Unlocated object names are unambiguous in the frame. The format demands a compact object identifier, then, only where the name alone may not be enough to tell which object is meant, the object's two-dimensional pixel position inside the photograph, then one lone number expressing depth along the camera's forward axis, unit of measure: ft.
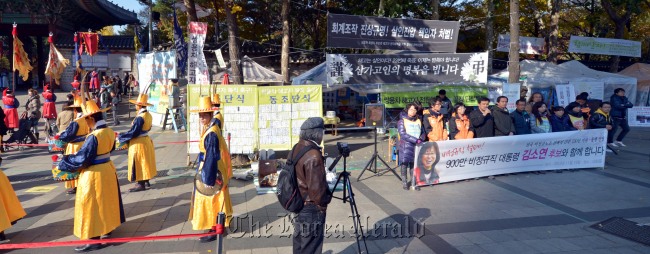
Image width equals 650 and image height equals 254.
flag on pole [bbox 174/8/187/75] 45.55
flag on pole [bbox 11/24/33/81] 41.56
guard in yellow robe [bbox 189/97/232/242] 17.47
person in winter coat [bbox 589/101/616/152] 38.56
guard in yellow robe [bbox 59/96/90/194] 19.39
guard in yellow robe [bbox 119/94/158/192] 25.50
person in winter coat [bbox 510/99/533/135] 31.99
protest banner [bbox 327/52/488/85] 37.58
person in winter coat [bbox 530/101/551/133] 32.63
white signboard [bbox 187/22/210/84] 39.65
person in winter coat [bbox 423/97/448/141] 27.89
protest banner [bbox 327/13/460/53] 36.22
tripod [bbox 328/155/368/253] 16.37
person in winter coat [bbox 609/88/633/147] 43.34
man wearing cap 12.87
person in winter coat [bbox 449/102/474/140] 28.94
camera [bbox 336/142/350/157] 17.06
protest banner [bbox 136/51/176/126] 50.08
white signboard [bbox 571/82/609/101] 60.24
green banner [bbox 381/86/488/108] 46.16
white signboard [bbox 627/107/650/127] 58.39
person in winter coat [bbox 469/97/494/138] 30.14
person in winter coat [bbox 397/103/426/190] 26.17
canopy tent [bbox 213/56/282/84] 55.01
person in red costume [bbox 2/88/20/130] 39.99
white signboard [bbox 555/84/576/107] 56.24
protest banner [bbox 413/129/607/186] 27.81
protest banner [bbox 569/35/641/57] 73.41
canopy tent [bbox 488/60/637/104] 58.75
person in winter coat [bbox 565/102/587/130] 35.94
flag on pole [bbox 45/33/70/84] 44.80
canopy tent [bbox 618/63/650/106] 70.28
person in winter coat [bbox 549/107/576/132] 33.96
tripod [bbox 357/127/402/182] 29.24
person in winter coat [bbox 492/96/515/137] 30.58
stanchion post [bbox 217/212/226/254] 12.03
